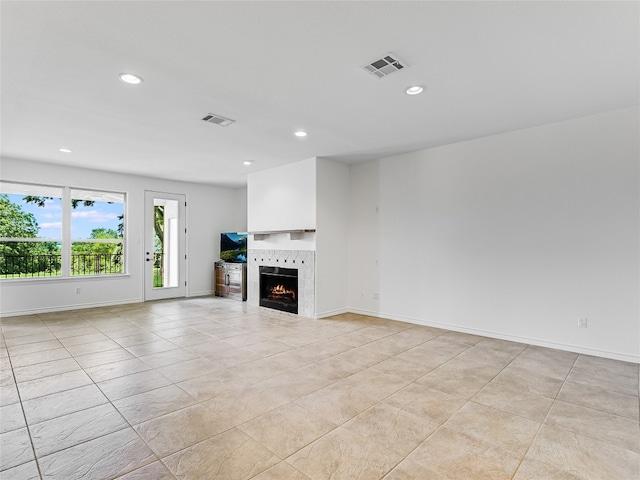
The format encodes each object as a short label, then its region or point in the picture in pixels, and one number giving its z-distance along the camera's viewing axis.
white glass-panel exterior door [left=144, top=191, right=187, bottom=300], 7.65
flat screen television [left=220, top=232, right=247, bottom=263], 8.85
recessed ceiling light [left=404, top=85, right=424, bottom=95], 3.23
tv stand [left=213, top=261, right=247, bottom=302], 7.85
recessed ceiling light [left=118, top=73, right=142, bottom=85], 2.98
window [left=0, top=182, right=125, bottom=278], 6.07
